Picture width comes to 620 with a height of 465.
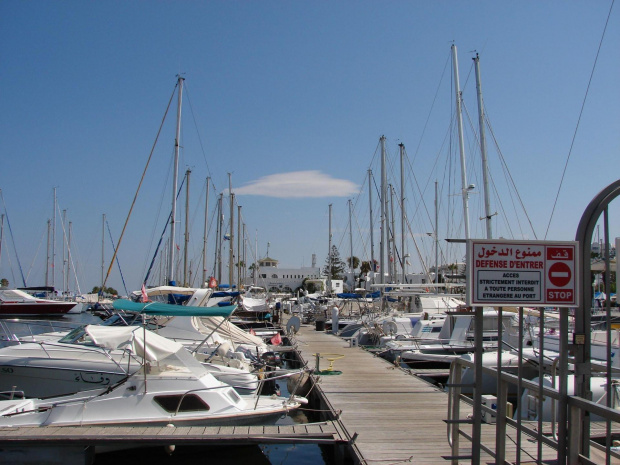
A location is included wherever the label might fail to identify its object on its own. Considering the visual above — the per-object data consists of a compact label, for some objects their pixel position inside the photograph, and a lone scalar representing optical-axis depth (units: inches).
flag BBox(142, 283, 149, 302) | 888.9
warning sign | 203.5
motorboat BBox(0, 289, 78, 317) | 2237.9
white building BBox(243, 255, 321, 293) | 4156.0
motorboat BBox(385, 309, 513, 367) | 820.6
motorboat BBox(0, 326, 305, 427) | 415.5
